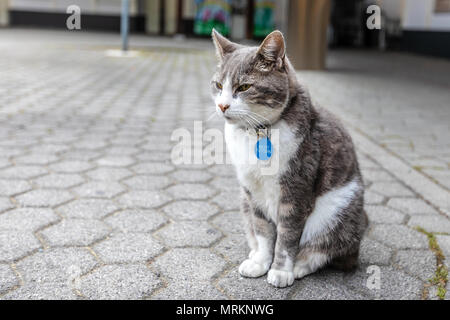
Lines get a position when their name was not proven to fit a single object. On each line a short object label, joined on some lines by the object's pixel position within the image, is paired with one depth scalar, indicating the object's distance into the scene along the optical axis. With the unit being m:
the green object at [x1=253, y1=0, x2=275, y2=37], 14.17
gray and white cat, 1.32
